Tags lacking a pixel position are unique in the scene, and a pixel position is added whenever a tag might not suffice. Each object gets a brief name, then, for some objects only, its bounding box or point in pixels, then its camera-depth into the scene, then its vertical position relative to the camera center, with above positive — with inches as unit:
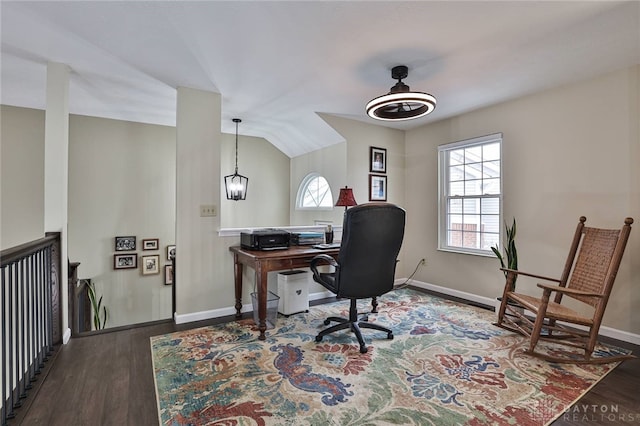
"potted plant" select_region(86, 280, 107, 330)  156.3 -53.4
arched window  189.5 +11.5
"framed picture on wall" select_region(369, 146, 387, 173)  171.4 +29.7
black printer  120.0 -11.8
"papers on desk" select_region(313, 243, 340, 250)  127.8 -15.1
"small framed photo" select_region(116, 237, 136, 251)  167.3 -19.3
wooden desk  106.3 -19.2
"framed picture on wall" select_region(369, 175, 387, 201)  171.0 +13.8
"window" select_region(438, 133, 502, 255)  142.9 +9.2
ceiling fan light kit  95.7 +36.3
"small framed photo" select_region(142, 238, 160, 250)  173.2 -20.1
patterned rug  66.7 -44.1
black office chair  93.2 -14.2
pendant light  176.2 +13.1
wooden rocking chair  87.8 -24.7
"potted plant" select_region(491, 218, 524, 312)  120.3 -15.3
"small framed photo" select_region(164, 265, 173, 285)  178.7 -38.2
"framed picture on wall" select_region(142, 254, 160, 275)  173.3 -32.0
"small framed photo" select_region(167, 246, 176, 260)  178.6 -24.1
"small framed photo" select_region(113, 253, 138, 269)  166.7 -29.0
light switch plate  126.3 -0.3
